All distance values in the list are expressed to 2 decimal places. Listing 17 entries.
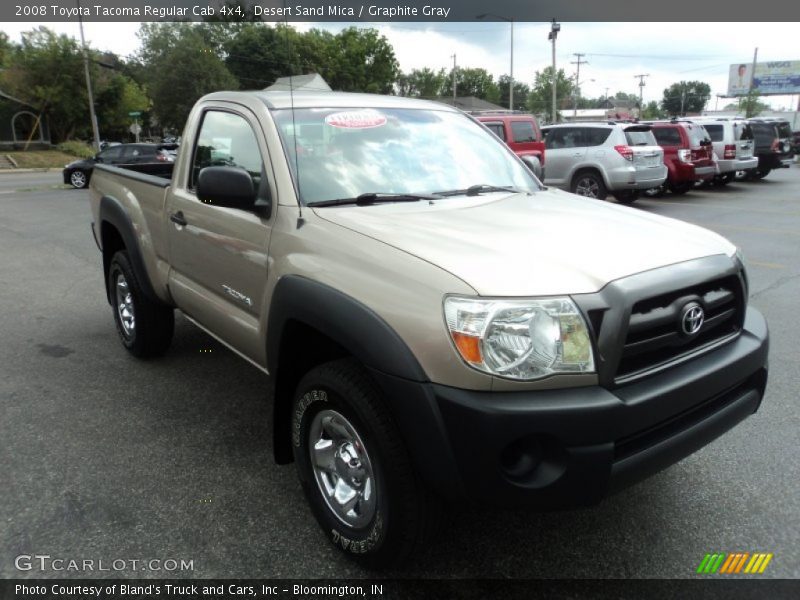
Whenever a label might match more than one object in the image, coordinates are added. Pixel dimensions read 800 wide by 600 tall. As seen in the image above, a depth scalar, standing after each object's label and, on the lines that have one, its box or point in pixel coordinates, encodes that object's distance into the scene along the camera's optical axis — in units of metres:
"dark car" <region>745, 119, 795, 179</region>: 19.19
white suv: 17.00
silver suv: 13.17
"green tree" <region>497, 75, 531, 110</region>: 101.69
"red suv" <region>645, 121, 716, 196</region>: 15.41
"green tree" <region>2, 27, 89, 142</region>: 39.84
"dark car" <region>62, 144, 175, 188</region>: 18.69
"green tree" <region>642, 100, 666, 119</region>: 115.62
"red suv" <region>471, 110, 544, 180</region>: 13.58
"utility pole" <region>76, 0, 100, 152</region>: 30.36
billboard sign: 80.44
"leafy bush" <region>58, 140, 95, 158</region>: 42.31
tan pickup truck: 1.99
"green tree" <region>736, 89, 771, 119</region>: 78.34
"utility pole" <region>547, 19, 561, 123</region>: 36.50
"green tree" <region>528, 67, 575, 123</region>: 88.69
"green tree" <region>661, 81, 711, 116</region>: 118.50
